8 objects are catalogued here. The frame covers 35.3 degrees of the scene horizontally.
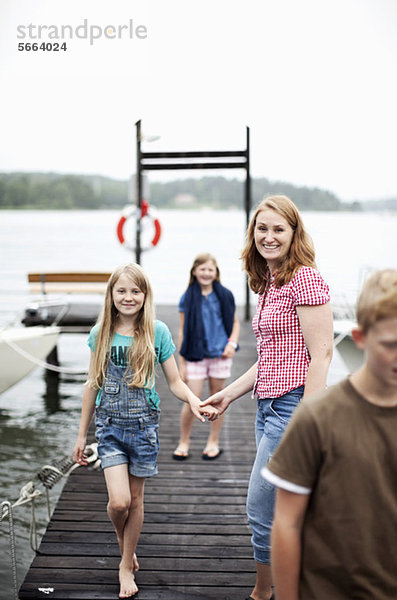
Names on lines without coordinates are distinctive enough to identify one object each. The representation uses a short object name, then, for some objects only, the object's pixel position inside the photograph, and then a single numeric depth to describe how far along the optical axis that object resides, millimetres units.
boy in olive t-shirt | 1216
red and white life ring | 9258
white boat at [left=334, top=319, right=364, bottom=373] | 9289
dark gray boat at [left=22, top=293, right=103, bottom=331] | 8992
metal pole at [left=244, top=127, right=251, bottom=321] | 8703
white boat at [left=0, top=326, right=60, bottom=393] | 7871
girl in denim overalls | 2564
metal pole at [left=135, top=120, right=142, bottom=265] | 8531
